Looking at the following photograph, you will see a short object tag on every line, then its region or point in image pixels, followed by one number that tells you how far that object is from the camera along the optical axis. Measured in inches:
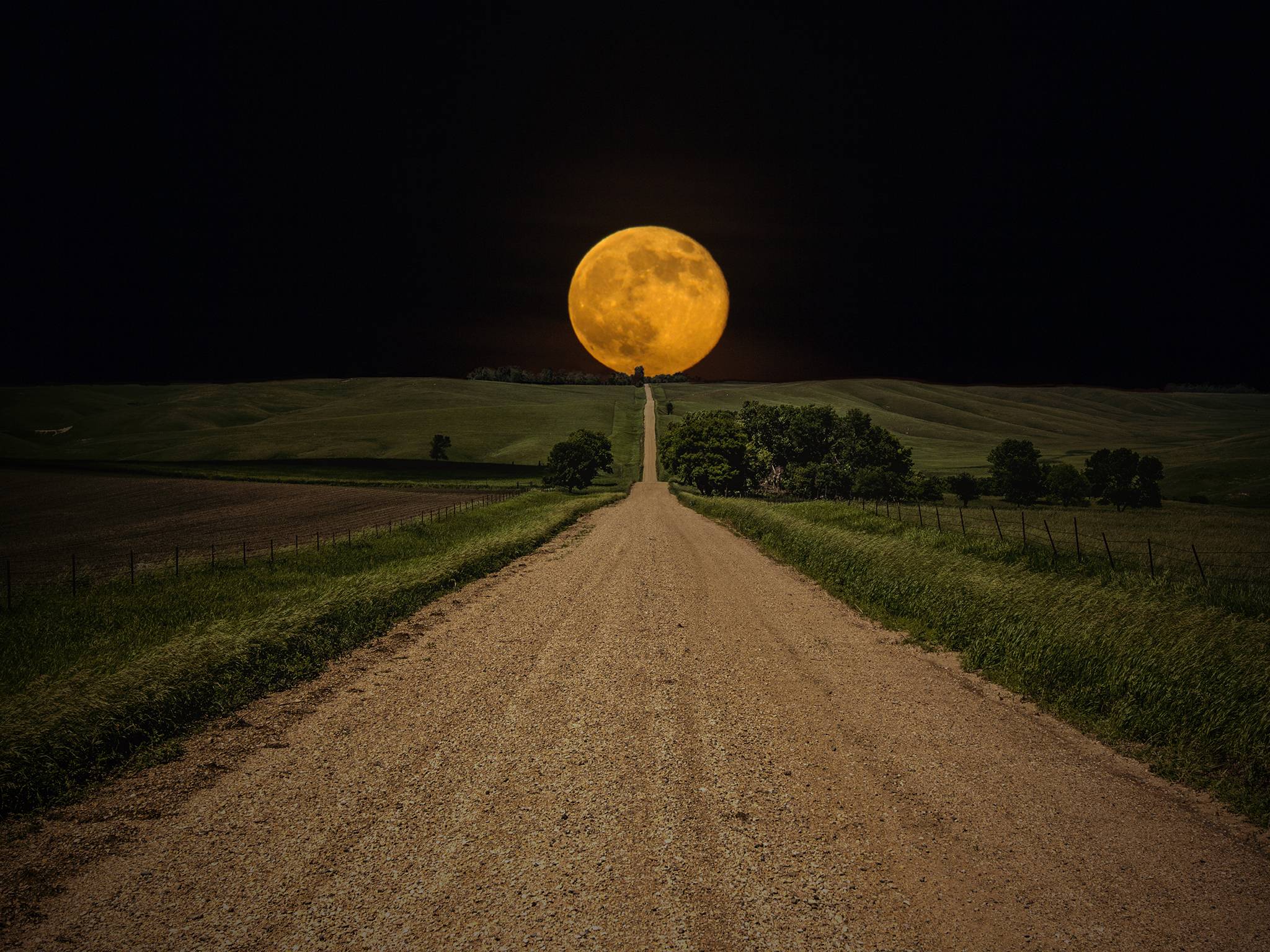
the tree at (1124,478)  2898.6
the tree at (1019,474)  3277.6
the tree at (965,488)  3444.9
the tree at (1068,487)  3157.0
